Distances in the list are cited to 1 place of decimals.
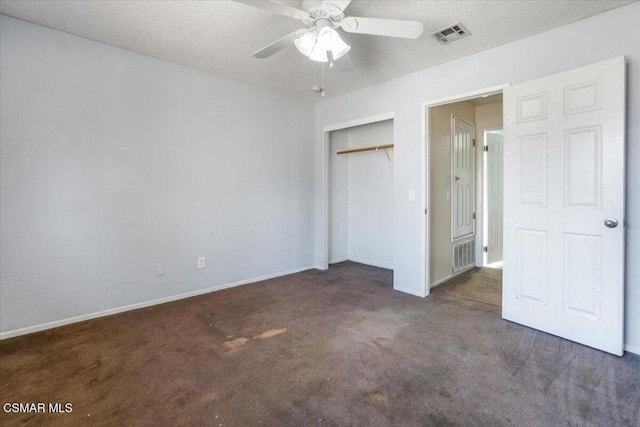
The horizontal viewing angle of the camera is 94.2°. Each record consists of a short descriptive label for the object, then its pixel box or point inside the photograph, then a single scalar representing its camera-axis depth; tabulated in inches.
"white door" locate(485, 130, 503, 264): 183.3
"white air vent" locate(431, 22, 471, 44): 97.3
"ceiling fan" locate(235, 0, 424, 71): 70.4
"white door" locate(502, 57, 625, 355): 83.8
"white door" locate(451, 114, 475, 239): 159.0
